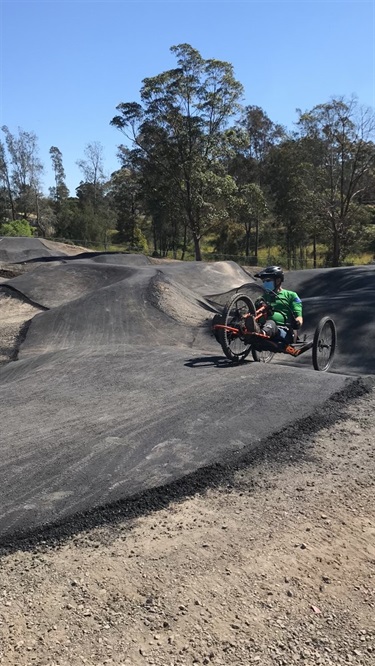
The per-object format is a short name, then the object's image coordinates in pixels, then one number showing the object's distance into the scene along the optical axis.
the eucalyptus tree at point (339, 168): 33.09
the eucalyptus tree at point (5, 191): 57.75
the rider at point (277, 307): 7.69
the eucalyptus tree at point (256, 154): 45.62
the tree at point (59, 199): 54.75
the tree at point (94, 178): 63.34
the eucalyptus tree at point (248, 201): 30.62
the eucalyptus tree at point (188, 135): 28.19
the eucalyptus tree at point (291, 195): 35.12
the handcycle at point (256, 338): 7.39
